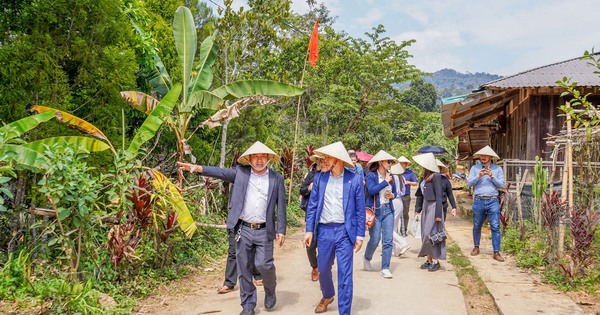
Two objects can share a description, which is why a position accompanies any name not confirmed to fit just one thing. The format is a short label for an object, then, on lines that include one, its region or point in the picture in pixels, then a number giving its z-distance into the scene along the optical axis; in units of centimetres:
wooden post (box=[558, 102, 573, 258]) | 751
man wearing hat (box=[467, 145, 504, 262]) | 855
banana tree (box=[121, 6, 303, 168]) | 834
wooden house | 1248
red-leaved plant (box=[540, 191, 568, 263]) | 754
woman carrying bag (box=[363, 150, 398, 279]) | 761
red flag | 1273
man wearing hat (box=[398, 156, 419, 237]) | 1018
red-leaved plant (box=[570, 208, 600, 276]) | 666
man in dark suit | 554
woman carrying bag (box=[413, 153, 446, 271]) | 785
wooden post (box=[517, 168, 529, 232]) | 957
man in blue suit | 554
